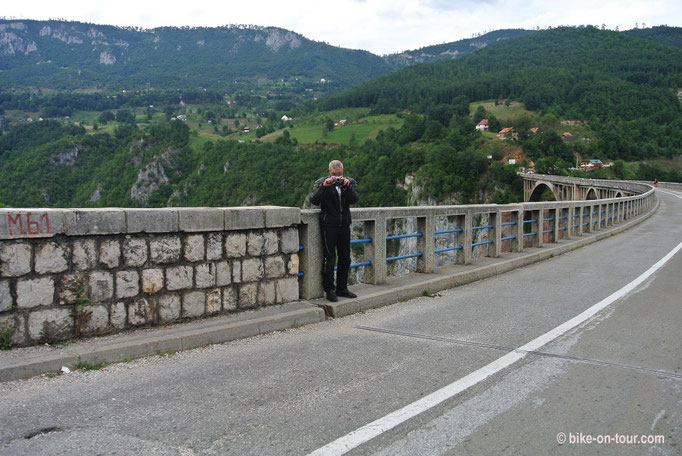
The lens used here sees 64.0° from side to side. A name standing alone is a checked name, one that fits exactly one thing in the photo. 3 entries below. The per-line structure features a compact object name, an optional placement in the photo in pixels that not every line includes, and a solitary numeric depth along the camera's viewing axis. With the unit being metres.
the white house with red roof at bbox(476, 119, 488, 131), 144.62
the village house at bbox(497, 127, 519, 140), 131.88
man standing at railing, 6.89
